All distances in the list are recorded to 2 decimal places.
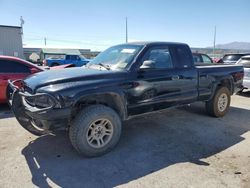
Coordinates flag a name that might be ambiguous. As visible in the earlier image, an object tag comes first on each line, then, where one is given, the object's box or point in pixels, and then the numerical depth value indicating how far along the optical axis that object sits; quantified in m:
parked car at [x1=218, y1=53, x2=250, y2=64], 10.60
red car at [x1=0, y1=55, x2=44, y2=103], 5.52
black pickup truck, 2.91
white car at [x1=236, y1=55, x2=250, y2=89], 7.39
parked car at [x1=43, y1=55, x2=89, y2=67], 19.71
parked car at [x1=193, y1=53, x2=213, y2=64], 9.71
